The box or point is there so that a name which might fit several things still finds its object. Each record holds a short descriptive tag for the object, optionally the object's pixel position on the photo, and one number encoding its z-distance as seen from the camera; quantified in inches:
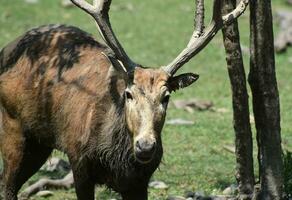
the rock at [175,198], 597.8
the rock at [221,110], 937.5
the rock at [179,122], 869.8
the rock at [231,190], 612.1
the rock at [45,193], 637.9
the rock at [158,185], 655.1
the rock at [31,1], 1461.6
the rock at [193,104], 944.3
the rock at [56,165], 717.3
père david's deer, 472.4
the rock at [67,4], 1444.4
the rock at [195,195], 606.7
